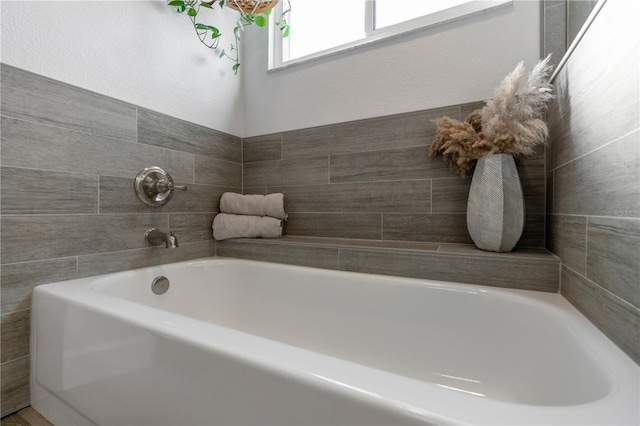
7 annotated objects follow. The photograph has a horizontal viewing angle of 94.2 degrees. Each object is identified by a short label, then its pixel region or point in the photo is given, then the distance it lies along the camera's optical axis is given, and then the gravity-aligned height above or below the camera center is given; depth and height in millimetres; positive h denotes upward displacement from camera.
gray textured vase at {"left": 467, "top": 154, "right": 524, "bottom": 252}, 1067 +17
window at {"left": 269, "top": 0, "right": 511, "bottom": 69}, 1389 +997
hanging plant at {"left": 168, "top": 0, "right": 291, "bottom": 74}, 1447 +996
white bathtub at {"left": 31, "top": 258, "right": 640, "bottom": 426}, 420 -325
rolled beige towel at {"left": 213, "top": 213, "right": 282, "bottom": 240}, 1574 -97
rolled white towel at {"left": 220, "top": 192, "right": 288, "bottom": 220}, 1601 +22
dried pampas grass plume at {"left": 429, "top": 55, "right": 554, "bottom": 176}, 1010 +314
